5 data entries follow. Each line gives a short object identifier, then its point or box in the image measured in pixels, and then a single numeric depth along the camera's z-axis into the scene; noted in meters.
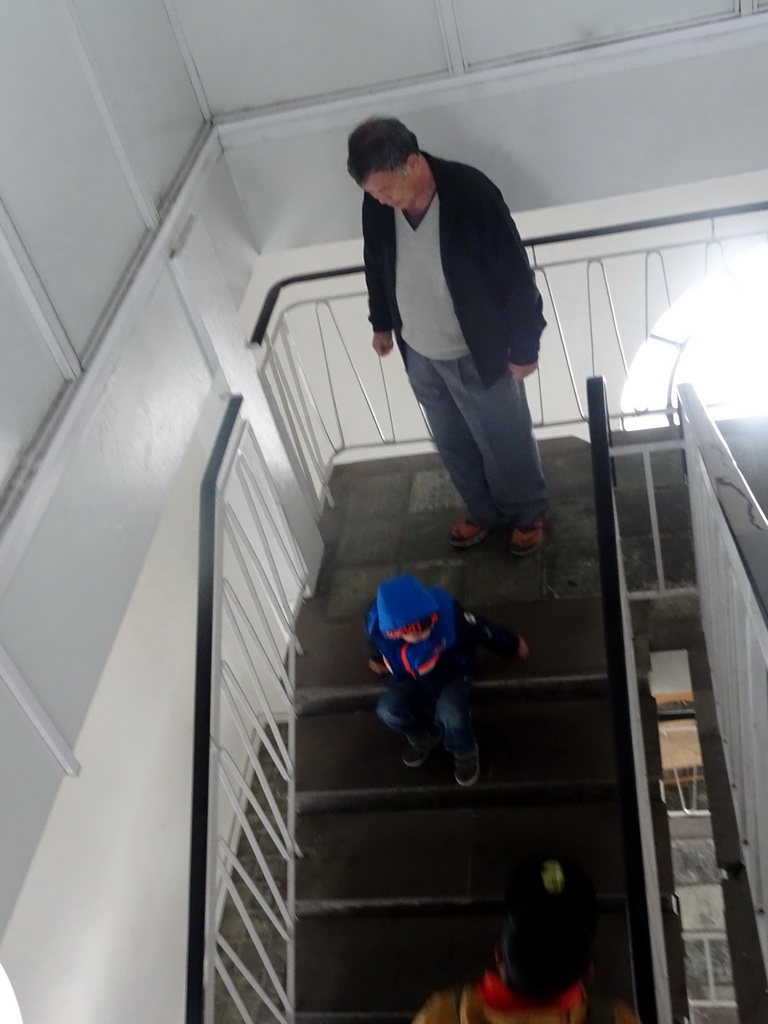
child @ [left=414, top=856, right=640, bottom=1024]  1.57
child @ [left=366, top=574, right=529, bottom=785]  2.41
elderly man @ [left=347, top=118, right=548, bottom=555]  2.27
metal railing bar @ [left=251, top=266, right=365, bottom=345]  3.20
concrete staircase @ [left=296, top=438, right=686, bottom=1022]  2.63
